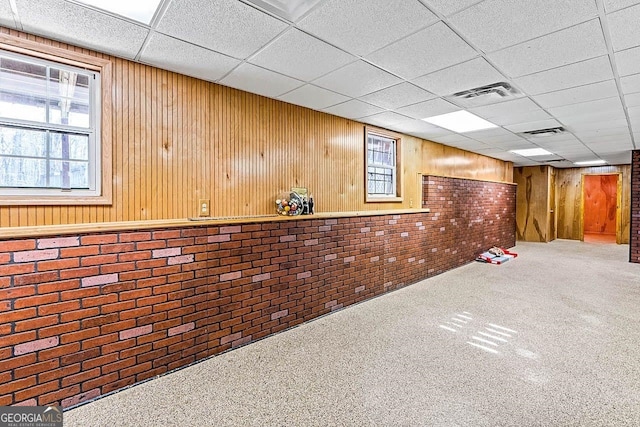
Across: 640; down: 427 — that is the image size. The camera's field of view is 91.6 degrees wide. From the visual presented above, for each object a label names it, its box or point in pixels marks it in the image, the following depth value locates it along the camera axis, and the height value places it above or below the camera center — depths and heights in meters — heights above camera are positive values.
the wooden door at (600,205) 12.46 +0.23
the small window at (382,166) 4.95 +0.73
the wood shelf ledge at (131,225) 2.06 -0.12
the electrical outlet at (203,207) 3.04 +0.03
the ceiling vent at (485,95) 3.21 +1.27
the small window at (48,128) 2.22 +0.61
